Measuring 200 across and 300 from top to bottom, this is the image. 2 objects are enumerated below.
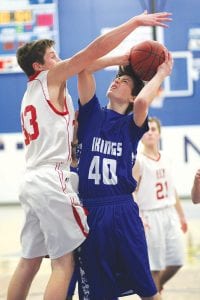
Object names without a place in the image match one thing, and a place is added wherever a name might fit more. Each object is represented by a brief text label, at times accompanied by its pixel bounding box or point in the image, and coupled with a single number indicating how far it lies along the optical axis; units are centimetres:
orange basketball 477
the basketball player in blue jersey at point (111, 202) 456
